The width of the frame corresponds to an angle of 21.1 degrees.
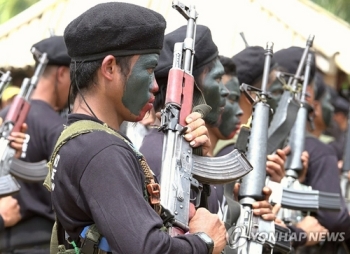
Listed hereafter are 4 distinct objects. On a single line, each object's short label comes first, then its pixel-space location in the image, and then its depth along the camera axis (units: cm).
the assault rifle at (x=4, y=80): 698
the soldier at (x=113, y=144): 370
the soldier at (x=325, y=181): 730
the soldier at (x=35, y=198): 698
